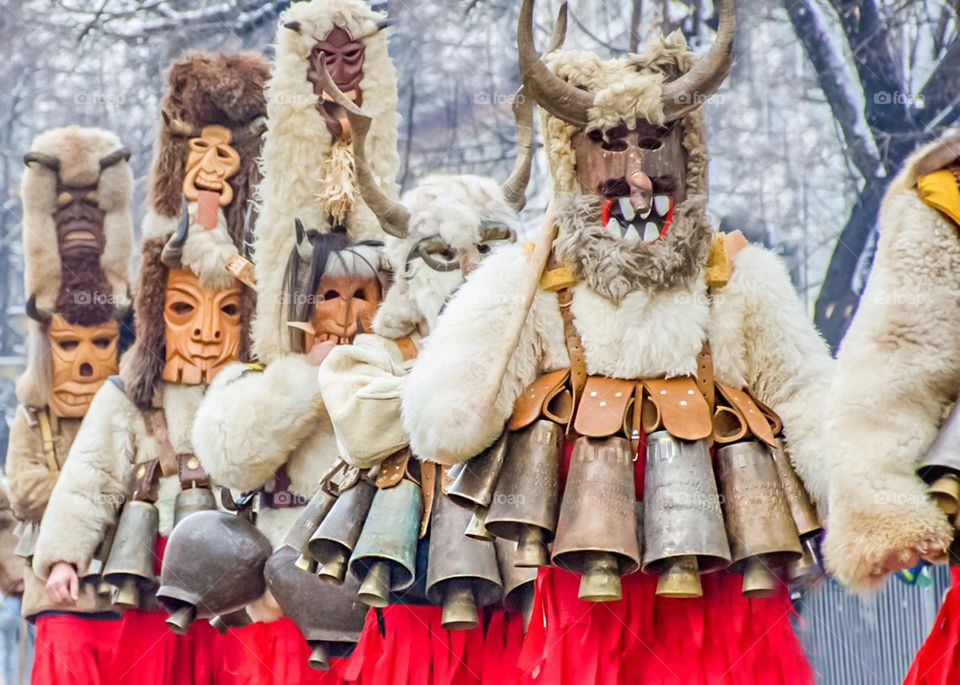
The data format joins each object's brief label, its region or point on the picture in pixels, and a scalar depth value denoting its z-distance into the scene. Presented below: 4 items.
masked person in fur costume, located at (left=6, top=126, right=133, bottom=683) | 18.91
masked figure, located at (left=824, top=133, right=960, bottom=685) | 10.03
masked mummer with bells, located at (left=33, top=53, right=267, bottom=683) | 16.80
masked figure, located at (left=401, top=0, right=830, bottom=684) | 11.08
